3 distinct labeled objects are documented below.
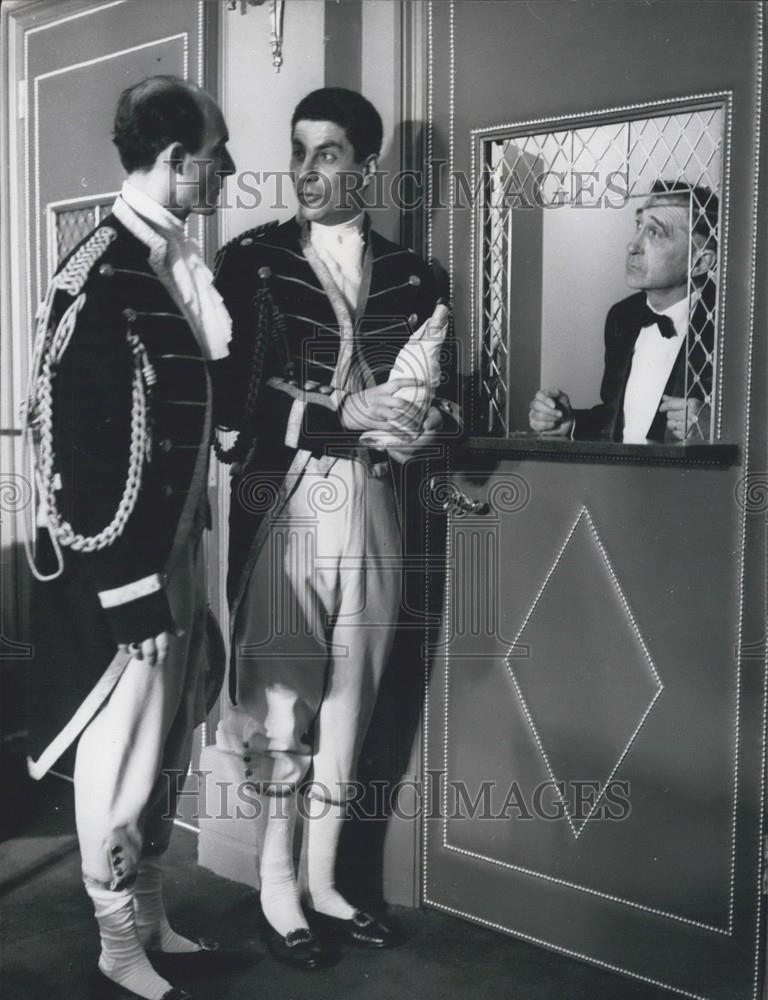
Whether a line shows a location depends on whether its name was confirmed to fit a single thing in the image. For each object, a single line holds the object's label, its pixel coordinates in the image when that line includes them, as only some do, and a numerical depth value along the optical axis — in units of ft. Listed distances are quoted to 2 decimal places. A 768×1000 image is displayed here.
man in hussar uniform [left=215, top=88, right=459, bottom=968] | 6.79
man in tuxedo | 6.64
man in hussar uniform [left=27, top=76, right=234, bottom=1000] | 5.99
